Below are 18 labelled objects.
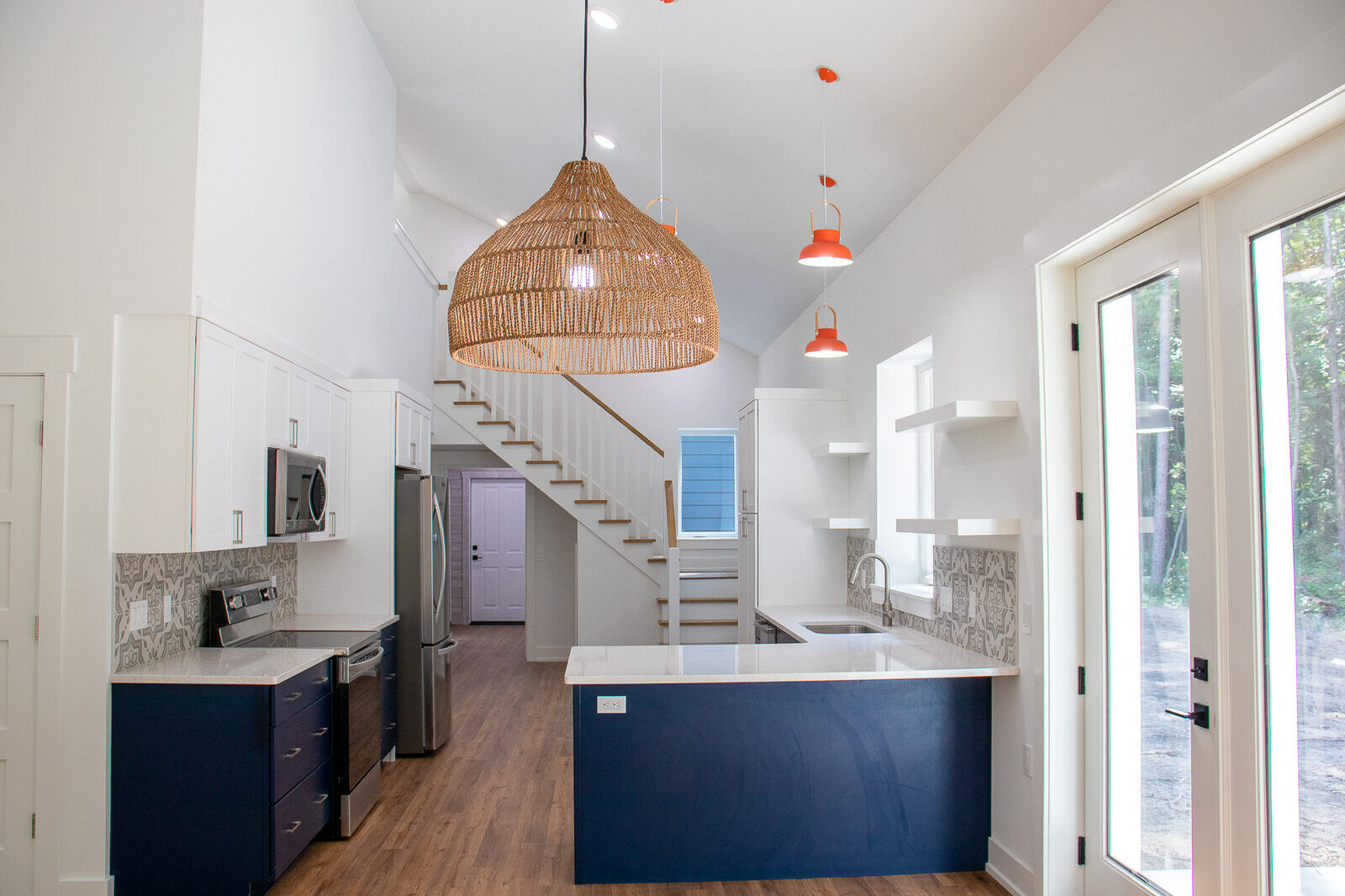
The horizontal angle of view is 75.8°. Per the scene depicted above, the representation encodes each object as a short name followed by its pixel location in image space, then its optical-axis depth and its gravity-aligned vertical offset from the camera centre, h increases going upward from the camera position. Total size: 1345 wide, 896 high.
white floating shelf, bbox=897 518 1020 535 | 3.25 -0.15
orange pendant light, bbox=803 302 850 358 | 4.55 +0.75
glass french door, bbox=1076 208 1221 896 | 2.40 -0.24
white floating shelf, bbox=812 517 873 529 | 5.11 -0.21
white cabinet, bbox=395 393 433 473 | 5.13 +0.34
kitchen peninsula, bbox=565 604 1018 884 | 3.34 -1.10
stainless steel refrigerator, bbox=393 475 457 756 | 5.06 -0.80
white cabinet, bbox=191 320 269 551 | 3.17 +0.17
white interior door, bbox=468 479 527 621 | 11.18 -0.80
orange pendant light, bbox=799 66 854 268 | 3.36 +0.92
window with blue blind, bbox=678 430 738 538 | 9.21 +0.06
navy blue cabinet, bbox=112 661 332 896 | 3.10 -1.09
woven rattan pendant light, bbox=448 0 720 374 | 2.31 +0.57
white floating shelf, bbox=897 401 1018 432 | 3.26 +0.28
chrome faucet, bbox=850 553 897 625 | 4.55 -0.64
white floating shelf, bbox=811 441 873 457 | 5.13 +0.23
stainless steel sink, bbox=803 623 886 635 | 4.75 -0.78
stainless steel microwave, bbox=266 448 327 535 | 3.77 -0.02
